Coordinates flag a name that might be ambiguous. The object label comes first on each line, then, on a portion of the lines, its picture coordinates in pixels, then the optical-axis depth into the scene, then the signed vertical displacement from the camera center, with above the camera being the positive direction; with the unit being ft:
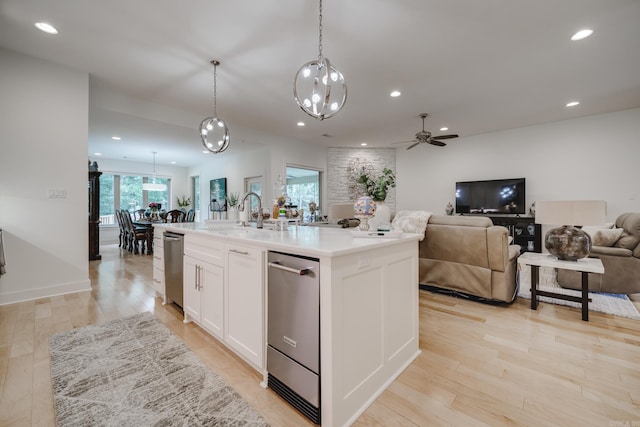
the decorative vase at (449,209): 21.23 +0.28
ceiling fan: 15.90 +4.63
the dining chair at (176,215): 19.51 -0.14
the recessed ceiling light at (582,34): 8.34 +5.75
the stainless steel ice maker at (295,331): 4.24 -2.05
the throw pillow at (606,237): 10.91 -1.04
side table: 8.10 -1.73
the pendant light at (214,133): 10.61 +3.26
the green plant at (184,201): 29.71 +1.42
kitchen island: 4.08 -1.76
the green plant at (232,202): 10.67 +0.46
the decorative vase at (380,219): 5.93 -0.14
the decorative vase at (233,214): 10.20 -0.03
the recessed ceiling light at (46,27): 8.05 +5.81
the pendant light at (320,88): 6.50 +3.28
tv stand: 17.56 -1.30
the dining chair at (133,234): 19.38 -1.52
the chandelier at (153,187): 24.72 +2.51
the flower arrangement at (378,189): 6.80 +0.62
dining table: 19.45 -1.16
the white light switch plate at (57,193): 10.32 +0.82
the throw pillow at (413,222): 10.36 -0.37
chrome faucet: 8.22 -0.14
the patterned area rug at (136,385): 4.44 -3.41
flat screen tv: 18.53 +1.18
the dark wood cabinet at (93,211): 17.10 +0.17
